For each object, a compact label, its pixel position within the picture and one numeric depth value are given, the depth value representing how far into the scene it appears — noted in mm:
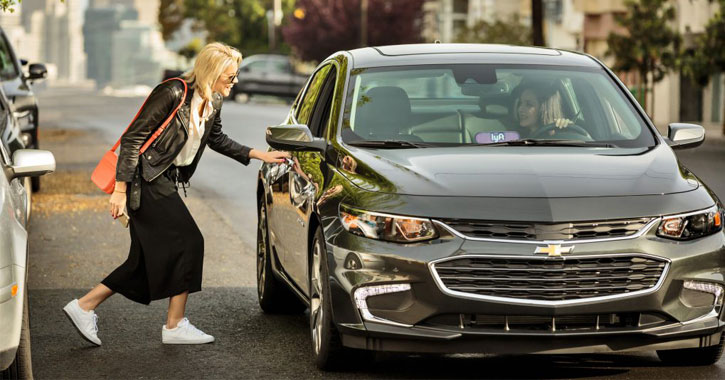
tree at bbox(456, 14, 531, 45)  64188
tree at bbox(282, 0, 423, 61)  77625
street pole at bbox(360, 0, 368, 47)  74062
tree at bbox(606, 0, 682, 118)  45438
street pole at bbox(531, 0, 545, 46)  40094
